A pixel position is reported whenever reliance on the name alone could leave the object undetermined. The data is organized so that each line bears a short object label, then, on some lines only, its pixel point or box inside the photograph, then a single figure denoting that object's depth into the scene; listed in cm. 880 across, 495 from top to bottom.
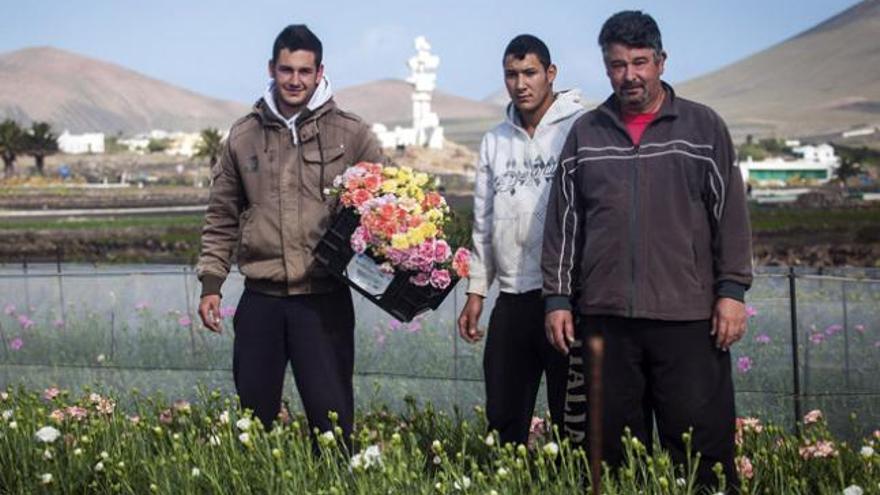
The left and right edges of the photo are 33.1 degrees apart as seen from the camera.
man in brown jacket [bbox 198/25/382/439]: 596
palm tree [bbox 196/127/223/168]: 10138
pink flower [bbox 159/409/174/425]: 680
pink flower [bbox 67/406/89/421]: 633
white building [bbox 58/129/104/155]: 16562
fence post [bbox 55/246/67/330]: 1162
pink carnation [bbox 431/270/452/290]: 582
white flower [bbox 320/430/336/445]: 484
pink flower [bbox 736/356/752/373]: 912
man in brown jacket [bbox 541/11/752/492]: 511
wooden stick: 412
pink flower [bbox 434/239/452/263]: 582
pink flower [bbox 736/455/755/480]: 542
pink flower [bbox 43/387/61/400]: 657
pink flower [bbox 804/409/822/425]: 623
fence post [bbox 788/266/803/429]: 827
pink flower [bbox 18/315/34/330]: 1161
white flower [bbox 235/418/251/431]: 512
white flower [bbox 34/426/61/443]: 543
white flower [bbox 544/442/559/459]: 462
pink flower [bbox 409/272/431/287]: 582
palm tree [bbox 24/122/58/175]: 9893
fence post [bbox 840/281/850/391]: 868
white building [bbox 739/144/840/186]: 10462
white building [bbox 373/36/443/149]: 13800
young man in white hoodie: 568
